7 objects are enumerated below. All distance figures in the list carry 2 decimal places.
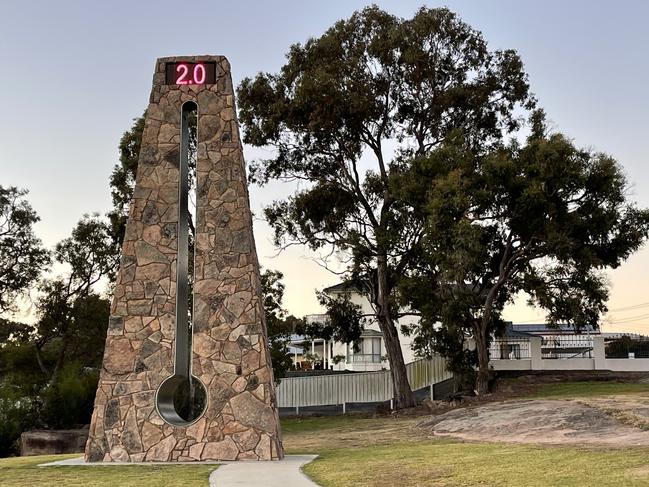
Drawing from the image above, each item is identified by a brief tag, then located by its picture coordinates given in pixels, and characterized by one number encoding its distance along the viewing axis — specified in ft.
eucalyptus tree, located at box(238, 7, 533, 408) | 81.66
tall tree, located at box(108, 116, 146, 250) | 85.92
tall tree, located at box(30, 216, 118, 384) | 92.63
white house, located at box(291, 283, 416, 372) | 138.82
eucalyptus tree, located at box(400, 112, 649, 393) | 69.87
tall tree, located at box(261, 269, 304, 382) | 78.64
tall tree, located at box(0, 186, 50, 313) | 91.56
